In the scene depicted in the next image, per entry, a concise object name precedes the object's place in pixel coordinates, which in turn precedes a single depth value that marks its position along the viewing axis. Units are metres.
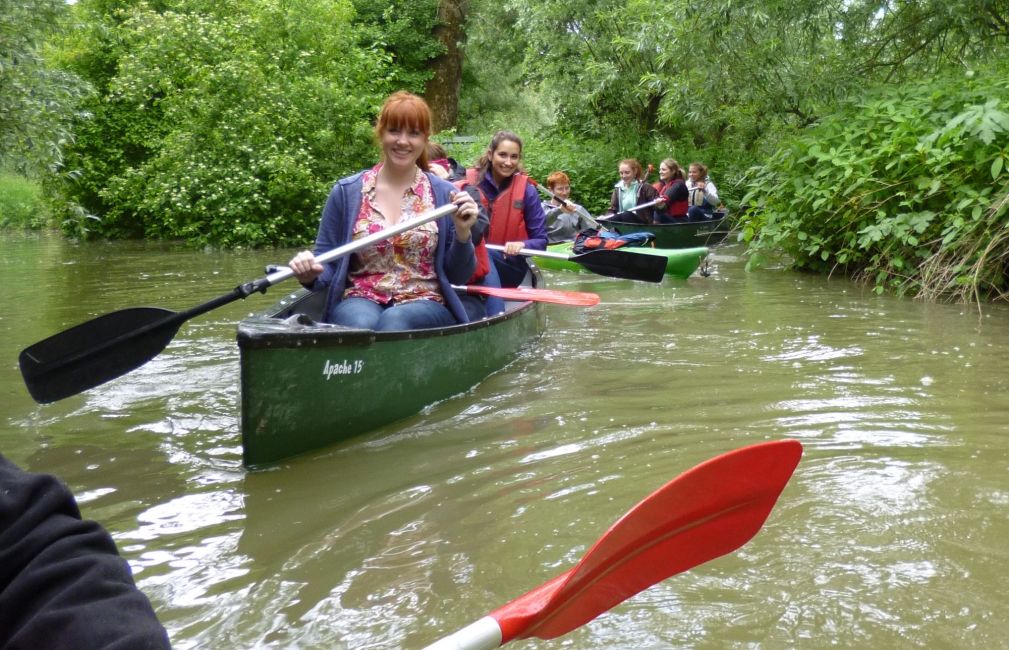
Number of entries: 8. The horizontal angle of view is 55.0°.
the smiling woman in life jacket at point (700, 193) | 13.62
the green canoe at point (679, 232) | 12.30
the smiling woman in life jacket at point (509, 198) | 6.44
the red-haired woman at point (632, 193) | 12.97
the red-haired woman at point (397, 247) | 4.59
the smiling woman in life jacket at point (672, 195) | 13.16
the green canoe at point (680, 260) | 9.13
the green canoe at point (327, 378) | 3.73
